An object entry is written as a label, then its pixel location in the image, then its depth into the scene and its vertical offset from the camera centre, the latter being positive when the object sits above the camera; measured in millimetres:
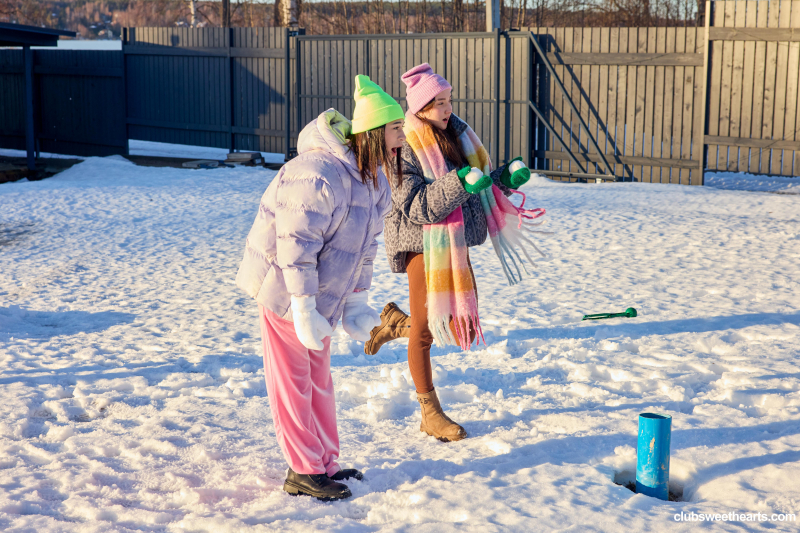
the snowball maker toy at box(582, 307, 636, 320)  5391 -1194
